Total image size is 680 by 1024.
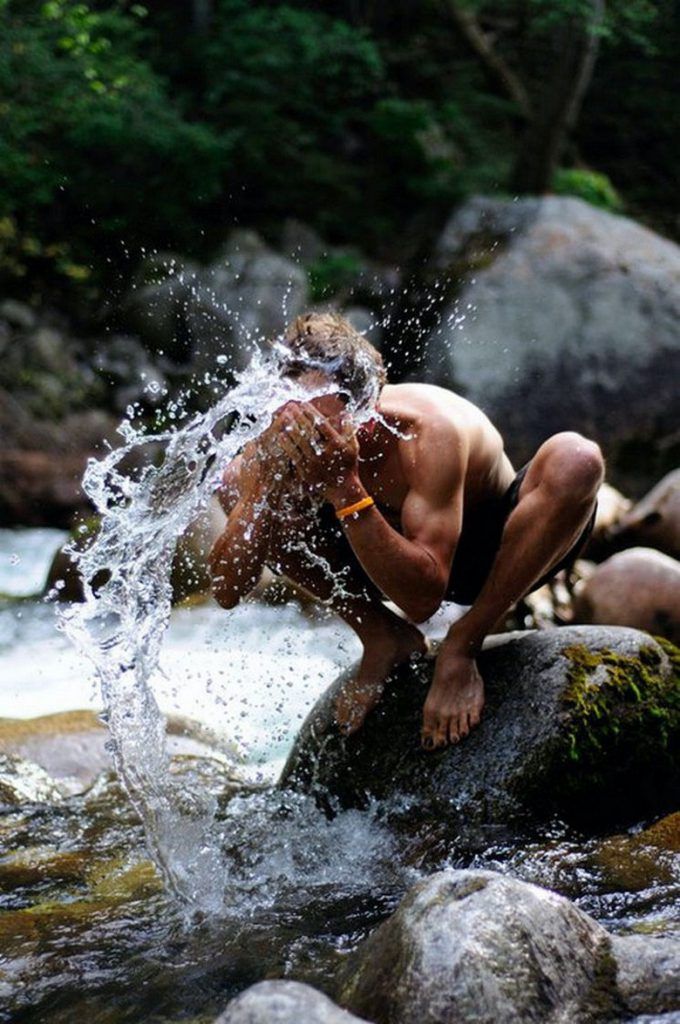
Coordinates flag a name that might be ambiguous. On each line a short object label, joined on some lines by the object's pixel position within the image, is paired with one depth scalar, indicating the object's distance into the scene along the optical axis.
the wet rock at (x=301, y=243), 12.89
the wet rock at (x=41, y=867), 3.67
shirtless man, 3.46
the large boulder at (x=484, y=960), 2.44
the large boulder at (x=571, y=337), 10.48
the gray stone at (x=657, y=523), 7.55
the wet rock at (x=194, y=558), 7.54
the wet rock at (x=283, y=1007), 2.20
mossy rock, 3.67
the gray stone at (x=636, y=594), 6.02
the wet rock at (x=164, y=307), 11.88
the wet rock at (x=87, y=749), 4.65
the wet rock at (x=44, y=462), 9.77
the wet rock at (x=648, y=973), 2.54
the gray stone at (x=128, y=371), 11.34
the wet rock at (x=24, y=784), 4.42
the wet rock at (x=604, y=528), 7.80
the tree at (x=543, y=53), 11.96
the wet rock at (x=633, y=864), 3.32
